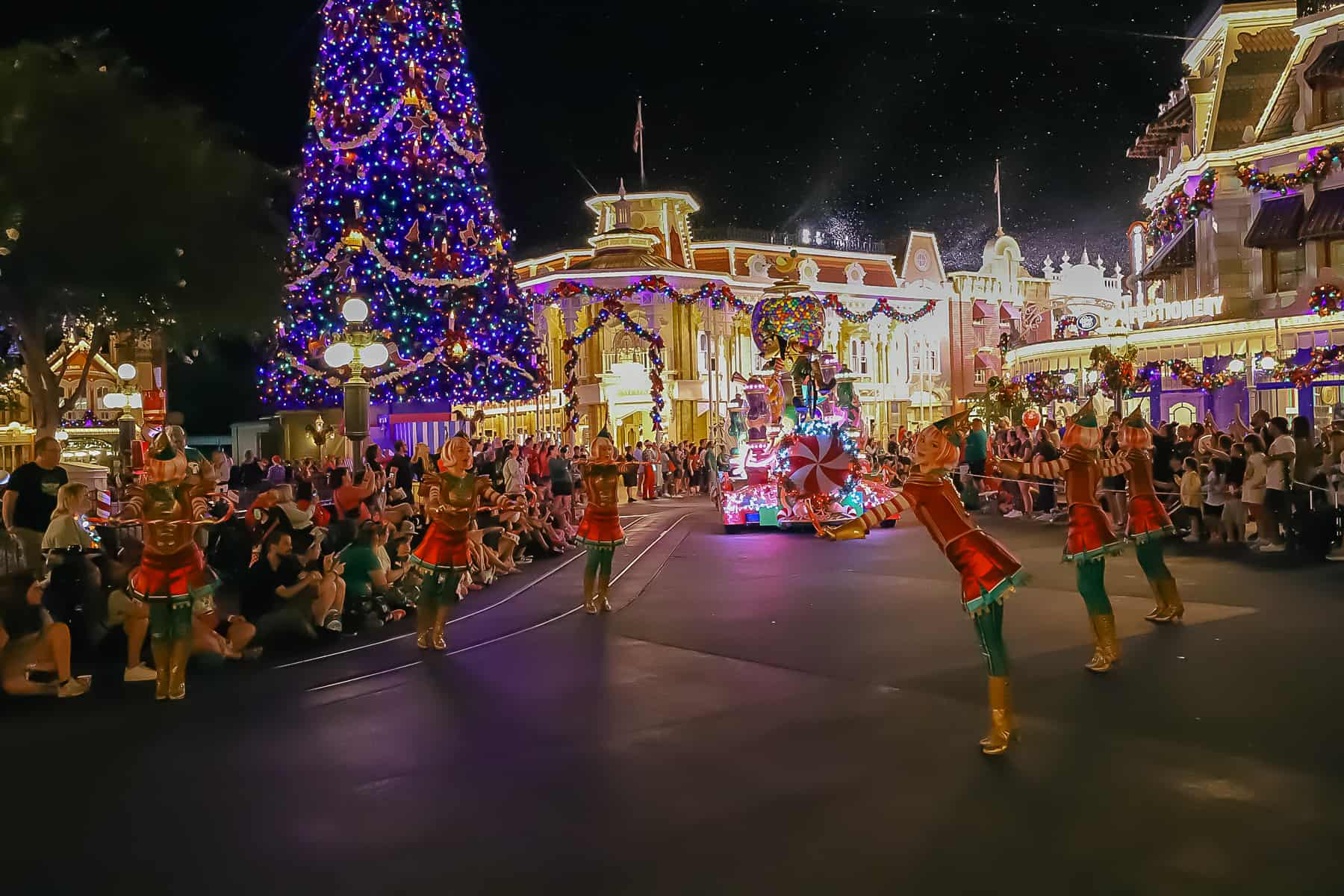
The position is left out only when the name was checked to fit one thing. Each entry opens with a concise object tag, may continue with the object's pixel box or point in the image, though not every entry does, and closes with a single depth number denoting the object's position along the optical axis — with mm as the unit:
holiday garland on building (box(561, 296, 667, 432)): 25609
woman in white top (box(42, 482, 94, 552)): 7988
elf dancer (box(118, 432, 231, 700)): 7402
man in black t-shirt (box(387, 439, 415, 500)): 16620
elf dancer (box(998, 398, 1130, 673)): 7566
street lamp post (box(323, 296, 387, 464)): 12977
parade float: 18000
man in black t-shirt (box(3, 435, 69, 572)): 8492
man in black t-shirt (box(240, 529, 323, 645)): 9109
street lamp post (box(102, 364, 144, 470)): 22047
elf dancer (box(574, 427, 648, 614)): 10773
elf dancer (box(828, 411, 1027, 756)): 5797
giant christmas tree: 21578
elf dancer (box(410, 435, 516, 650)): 9094
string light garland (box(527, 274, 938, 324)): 27000
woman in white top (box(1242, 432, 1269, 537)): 14242
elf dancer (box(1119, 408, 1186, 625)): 9008
